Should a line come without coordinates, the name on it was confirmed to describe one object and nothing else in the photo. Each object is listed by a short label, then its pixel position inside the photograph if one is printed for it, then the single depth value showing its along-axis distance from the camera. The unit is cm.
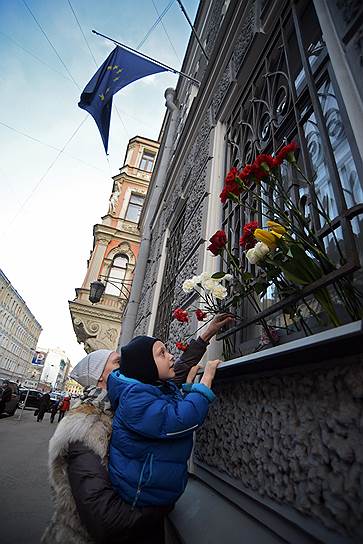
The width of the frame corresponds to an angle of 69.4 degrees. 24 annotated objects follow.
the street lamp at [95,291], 821
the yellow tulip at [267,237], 107
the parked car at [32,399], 2038
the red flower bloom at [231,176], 132
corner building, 1092
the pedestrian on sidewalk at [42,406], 1383
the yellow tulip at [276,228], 108
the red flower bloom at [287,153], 115
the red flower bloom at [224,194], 135
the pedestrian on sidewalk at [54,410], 1409
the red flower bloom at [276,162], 116
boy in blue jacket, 114
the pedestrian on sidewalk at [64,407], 1555
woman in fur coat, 112
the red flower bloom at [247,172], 122
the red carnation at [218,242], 151
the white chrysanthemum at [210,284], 158
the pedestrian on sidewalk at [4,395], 1118
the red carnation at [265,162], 119
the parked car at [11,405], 1271
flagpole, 494
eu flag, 507
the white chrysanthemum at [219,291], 157
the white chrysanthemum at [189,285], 177
